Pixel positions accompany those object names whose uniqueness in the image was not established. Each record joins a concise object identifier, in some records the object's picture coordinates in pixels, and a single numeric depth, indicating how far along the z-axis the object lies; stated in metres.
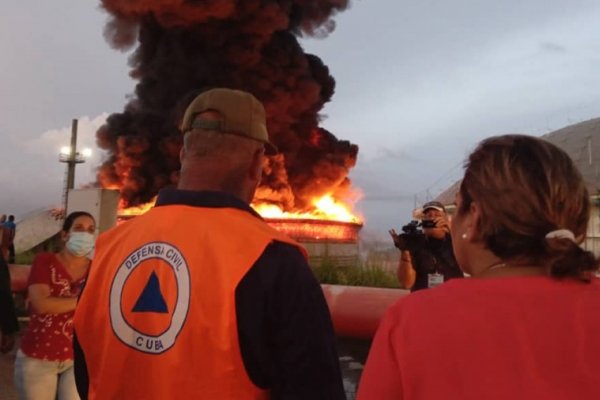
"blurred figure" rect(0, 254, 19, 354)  3.98
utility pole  28.83
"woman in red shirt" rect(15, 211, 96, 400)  3.65
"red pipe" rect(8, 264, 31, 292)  7.75
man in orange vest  1.61
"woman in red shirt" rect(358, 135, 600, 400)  1.27
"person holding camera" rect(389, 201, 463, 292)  4.62
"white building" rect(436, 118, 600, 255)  25.42
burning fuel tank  17.30
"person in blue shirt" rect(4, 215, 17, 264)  13.84
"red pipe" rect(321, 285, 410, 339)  5.70
